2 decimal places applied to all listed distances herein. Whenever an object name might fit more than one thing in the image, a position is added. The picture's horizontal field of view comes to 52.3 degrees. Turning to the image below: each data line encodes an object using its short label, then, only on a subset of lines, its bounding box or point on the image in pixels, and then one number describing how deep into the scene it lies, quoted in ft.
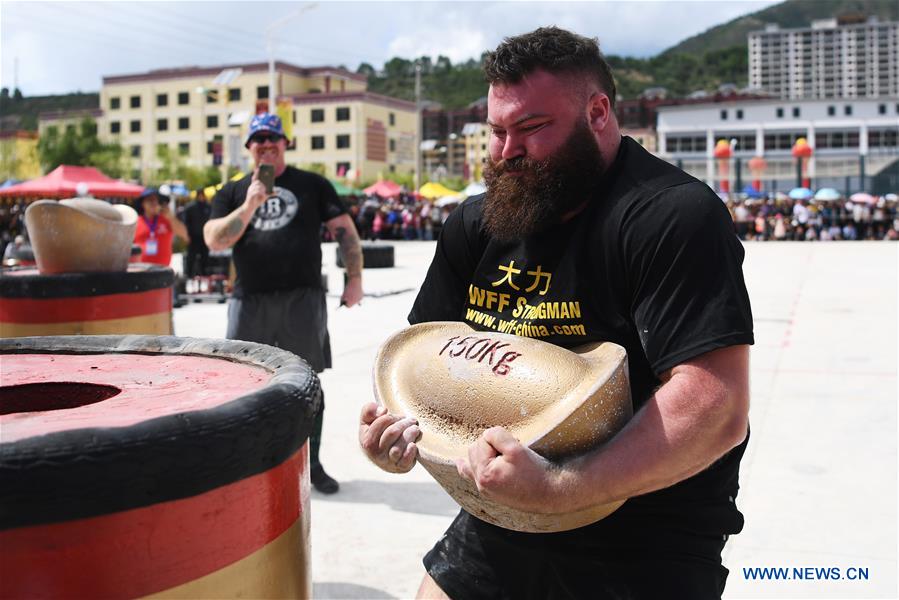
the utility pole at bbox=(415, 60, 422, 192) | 151.12
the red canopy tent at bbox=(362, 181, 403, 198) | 131.95
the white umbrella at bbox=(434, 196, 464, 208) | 106.97
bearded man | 5.23
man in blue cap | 14.92
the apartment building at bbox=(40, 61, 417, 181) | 277.85
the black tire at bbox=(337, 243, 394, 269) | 58.54
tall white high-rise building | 632.38
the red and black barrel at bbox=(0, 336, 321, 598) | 3.70
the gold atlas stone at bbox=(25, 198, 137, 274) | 13.51
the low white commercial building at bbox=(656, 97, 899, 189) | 278.87
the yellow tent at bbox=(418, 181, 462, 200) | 122.01
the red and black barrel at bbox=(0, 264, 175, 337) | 12.92
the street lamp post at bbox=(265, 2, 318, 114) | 87.15
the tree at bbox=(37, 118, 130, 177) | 175.73
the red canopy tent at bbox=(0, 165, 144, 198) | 71.46
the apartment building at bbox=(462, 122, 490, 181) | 373.93
